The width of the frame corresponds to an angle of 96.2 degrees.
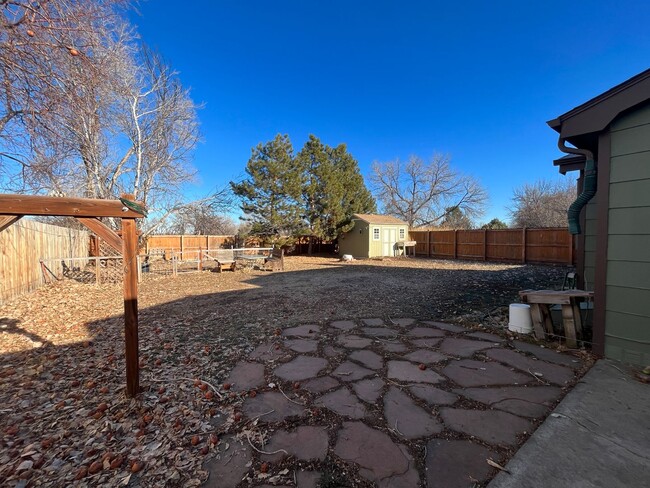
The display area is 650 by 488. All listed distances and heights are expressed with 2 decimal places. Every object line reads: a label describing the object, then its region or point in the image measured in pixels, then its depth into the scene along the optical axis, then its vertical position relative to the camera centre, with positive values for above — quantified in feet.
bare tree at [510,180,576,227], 67.00 +7.65
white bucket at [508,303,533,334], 12.02 -3.46
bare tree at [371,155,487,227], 87.95 +12.04
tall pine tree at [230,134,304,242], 53.72 +8.89
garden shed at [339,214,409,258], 59.31 +0.02
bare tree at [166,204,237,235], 39.56 +3.05
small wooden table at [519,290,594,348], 10.69 -2.83
